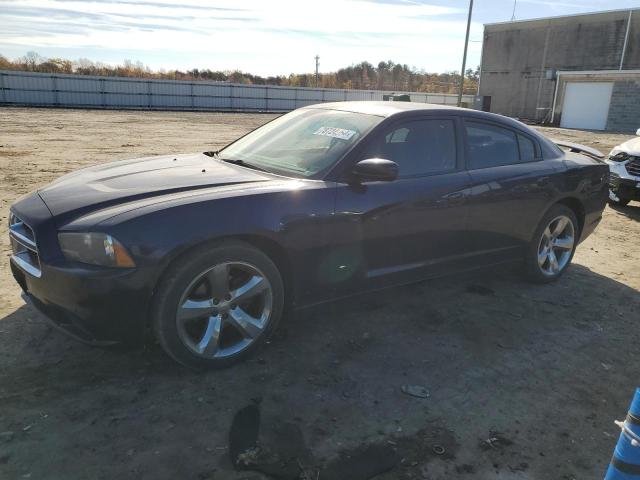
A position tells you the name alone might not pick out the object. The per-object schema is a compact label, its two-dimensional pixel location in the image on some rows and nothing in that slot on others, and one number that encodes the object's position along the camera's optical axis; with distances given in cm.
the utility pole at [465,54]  2638
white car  795
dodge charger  278
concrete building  2992
